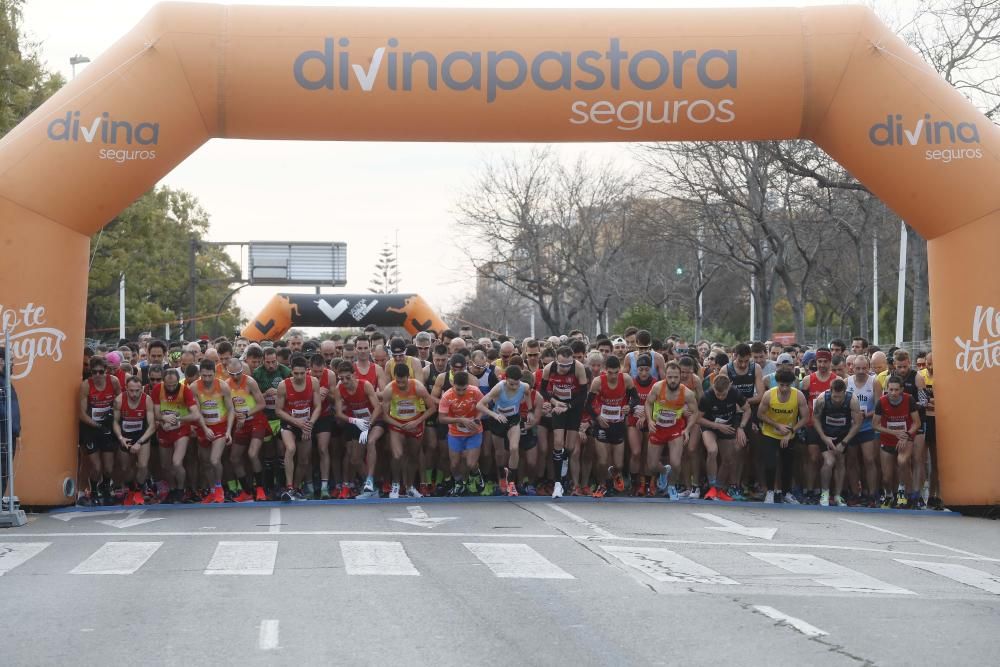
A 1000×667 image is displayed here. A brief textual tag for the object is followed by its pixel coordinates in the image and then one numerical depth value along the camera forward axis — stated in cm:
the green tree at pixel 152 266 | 4734
